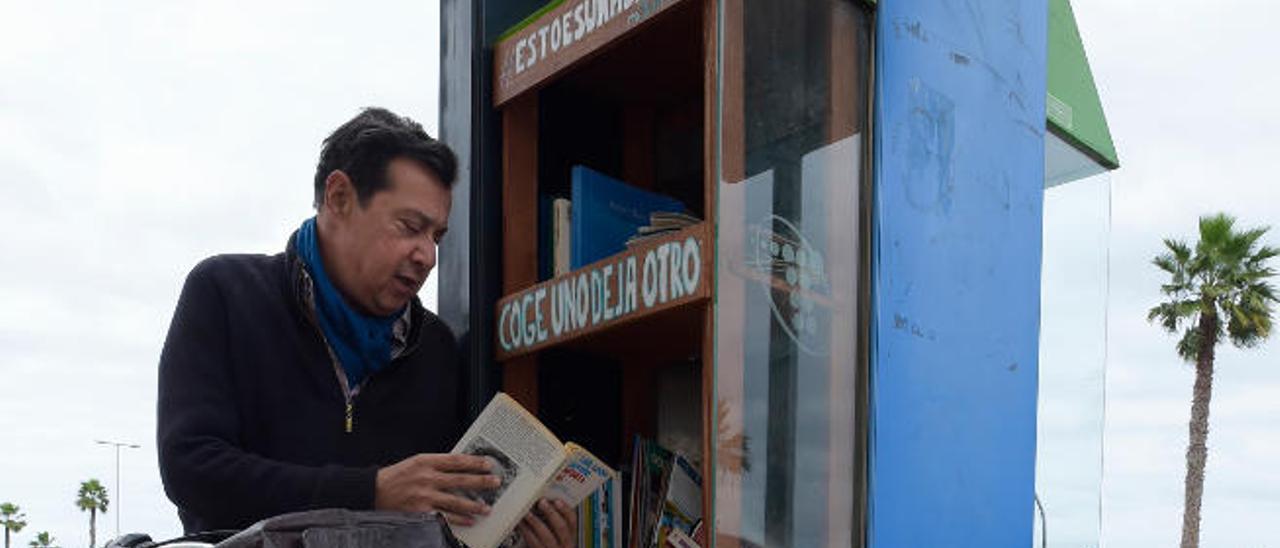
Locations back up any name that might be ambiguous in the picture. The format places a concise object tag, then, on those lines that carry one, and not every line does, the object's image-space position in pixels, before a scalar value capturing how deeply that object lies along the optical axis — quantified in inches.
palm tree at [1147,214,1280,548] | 716.0
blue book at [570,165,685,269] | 96.7
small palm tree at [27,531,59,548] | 1911.9
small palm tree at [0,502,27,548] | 1852.9
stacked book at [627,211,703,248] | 91.3
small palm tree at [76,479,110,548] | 1843.0
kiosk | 84.4
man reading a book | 73.9
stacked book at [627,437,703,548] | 90.9
